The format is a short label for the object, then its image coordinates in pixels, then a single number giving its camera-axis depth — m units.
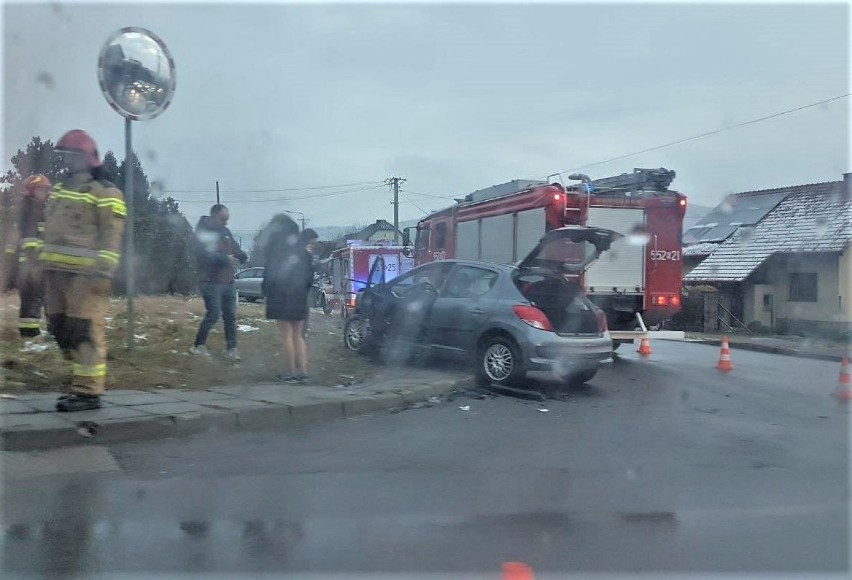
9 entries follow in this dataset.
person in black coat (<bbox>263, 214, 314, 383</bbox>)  8.30
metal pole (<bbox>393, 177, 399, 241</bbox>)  43.11
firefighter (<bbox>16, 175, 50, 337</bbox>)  7.46
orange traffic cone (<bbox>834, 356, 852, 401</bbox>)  9.11
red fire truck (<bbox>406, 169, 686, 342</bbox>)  12.19
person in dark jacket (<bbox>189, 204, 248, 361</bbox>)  8.84
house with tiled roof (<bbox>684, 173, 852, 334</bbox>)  24.59
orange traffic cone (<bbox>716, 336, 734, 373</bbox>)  11.88
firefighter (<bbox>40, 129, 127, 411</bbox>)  6.16
